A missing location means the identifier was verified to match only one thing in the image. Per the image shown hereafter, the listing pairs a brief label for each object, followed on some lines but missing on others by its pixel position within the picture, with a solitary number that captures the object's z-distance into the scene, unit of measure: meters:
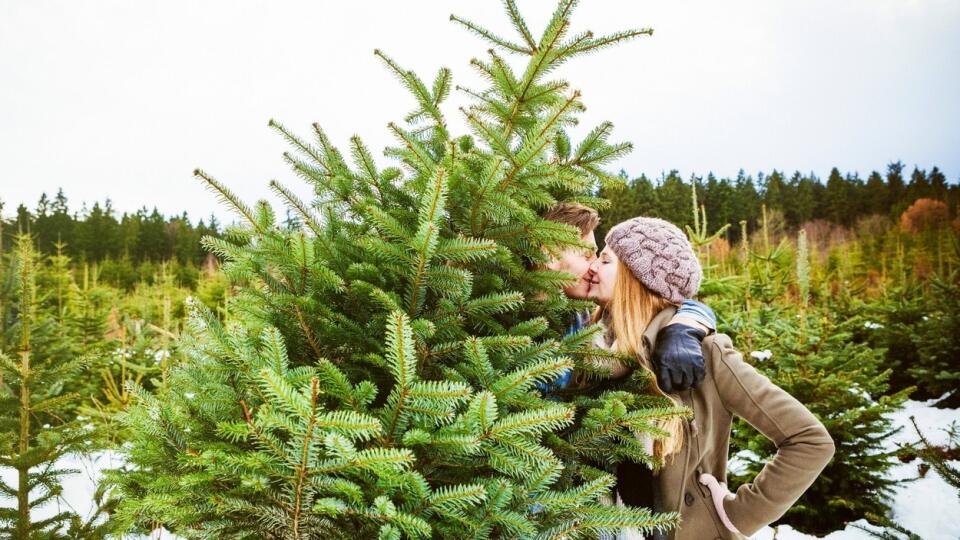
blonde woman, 1.93
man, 1.85
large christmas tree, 1.17
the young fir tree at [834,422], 4.70
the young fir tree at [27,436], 2.72
